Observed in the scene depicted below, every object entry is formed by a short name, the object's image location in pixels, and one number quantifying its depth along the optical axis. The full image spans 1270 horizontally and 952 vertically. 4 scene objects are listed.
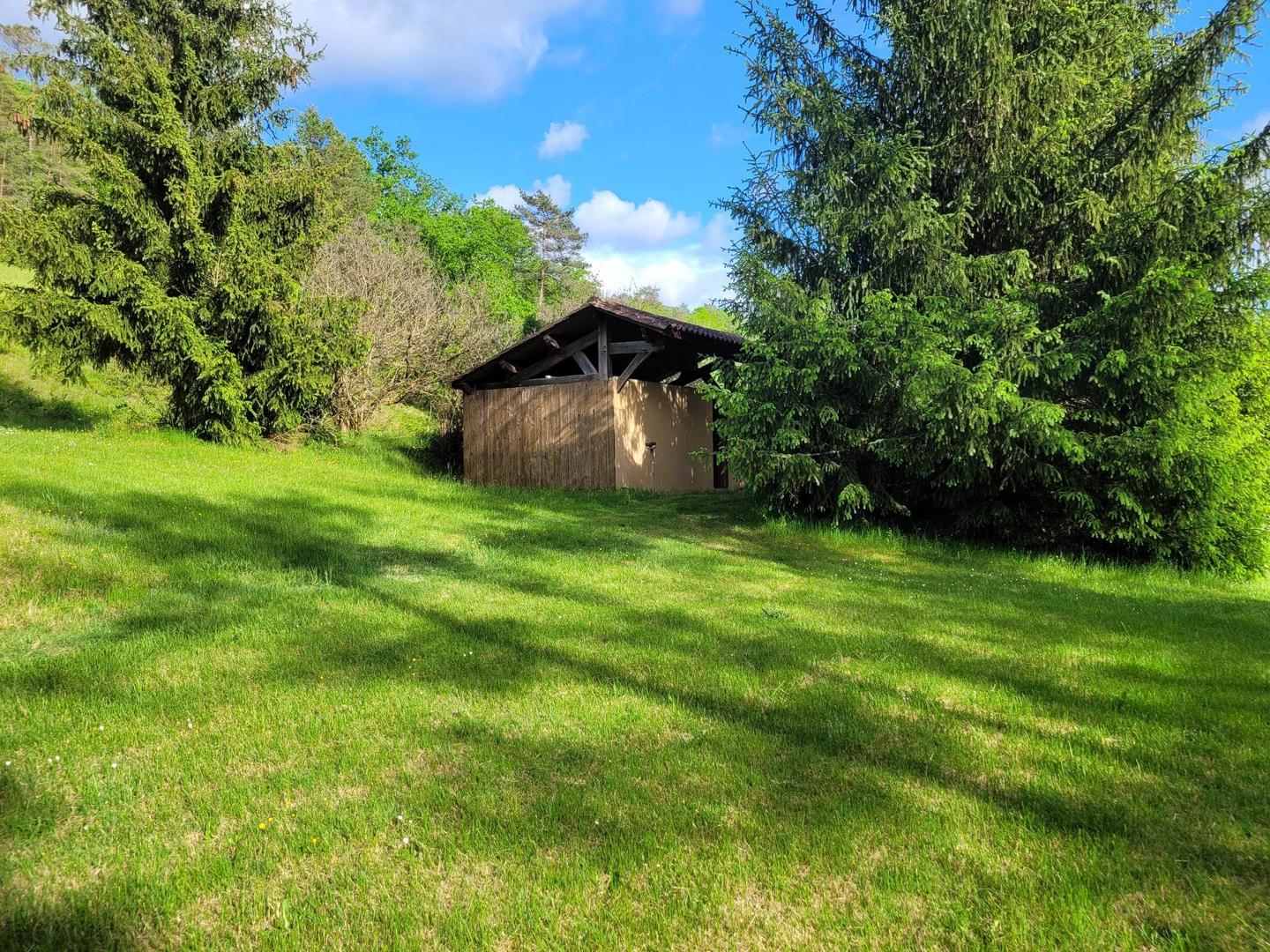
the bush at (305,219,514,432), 21.22
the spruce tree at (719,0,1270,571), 8.64
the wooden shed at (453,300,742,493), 15.80
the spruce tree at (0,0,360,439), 13.94
